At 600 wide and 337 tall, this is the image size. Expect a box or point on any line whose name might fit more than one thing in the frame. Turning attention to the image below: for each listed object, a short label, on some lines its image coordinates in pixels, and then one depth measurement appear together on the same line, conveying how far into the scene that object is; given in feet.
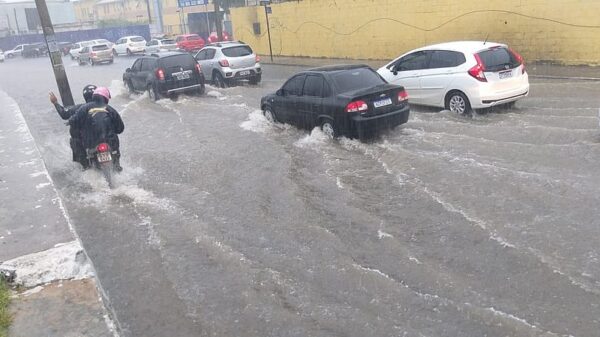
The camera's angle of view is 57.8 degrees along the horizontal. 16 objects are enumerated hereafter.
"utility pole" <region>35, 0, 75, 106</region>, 53.36
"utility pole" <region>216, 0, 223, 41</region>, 110.86
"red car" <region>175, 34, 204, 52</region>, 130.82
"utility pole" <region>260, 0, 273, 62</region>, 90.27
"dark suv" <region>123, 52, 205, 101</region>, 56.95
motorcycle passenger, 27.20
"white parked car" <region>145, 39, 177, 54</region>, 133.71
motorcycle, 27.04
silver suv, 63.39
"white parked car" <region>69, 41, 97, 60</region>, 144.61
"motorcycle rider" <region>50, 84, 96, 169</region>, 28.50
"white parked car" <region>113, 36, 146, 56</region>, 150.51
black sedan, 31.99
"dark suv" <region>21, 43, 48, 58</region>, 197.06
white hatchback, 35.91
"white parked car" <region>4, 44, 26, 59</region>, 206.95
